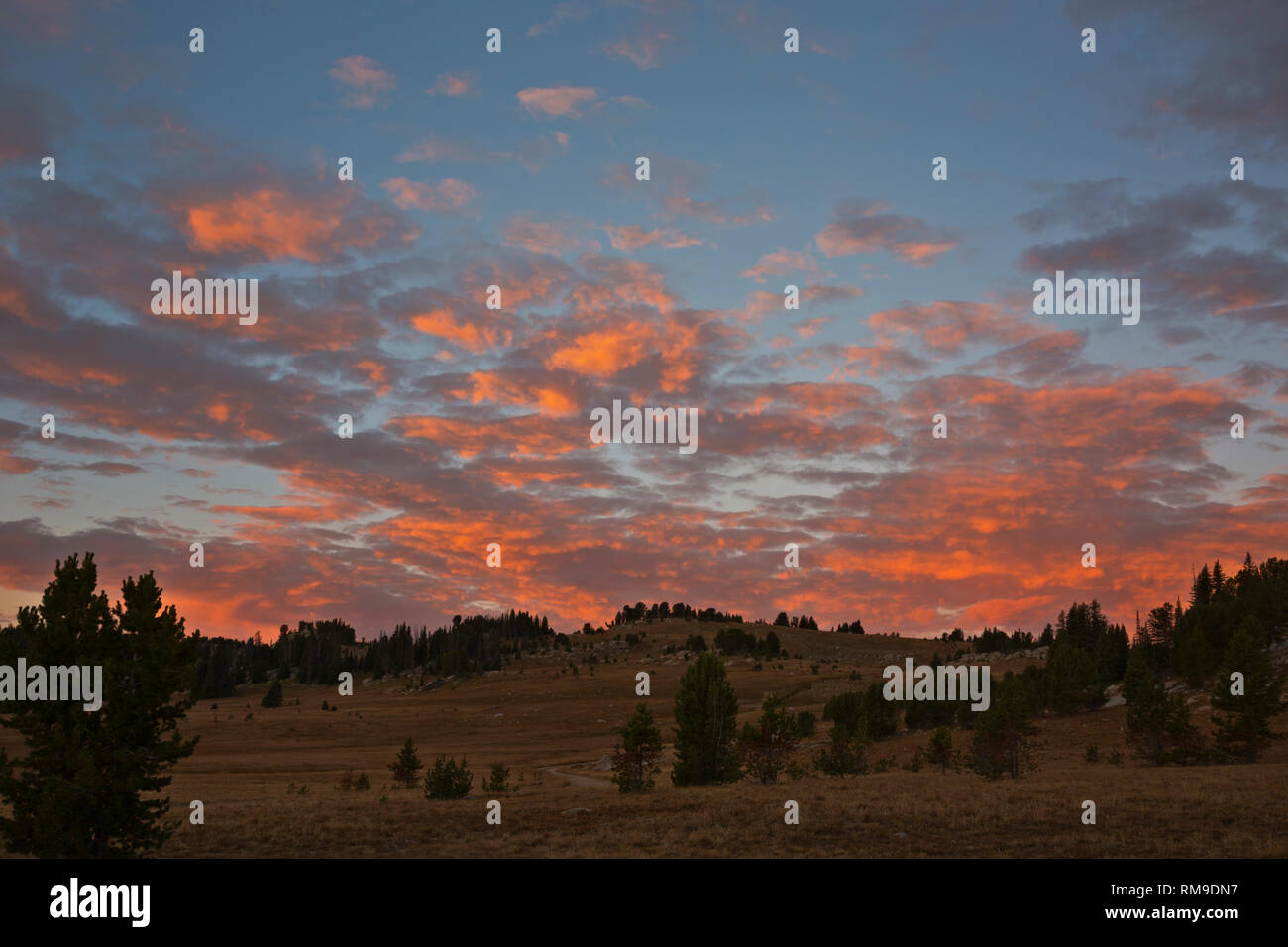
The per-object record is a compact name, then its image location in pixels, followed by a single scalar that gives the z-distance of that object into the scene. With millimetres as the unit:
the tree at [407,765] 56719
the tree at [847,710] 93038
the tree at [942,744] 58647
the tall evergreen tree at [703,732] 52000
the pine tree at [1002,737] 51125
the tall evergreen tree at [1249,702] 56000
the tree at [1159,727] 55938
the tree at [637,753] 48625
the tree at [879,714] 94938
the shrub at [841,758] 55469
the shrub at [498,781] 50625
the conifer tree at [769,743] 48062
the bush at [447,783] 46156
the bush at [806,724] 99250
